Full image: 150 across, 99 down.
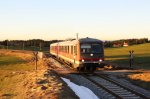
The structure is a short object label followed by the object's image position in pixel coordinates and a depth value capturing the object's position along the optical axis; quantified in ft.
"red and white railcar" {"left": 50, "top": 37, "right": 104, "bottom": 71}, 67.79
